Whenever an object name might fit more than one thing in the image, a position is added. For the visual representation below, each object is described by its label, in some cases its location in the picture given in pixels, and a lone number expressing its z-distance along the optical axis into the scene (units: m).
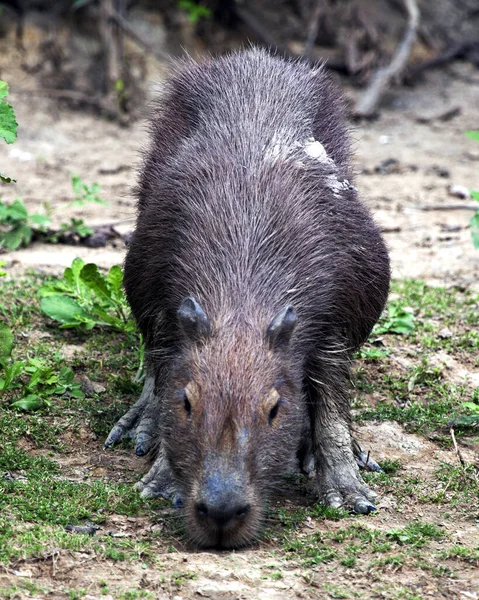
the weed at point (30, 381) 9.03
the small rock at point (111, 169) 18.50
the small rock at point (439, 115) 21.72
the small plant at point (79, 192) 13.12
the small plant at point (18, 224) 13.05
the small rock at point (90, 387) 10.18
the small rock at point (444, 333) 11.66
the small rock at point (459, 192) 17.16
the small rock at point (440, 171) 18.45
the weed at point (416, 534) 7.63
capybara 7.26
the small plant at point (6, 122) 8.41
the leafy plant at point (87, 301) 10.98
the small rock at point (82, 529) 7.47
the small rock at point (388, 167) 18.82
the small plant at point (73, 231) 13.74
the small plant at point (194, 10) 21.98
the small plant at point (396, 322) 11.70
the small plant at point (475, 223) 10.17
